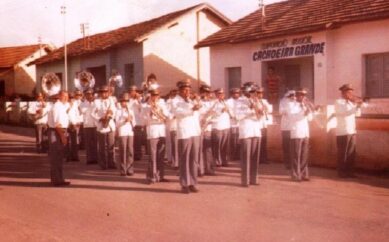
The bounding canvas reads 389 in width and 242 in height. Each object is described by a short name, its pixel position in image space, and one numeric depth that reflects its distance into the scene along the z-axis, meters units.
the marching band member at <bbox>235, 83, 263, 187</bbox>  10.79
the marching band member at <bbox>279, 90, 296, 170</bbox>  13.09
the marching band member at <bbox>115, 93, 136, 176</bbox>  12.65
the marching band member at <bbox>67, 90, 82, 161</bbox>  15.65
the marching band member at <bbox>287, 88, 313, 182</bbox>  11.27
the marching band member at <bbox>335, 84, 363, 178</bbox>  11.59
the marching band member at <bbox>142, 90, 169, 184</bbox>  11.33
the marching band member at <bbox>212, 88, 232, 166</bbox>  13.03
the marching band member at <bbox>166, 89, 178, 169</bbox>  13.59
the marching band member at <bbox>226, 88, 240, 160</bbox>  13.48
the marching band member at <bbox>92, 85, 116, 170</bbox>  13.64
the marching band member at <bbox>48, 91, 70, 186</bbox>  11.32
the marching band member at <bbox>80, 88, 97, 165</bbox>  15.07
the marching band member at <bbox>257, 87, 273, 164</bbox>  14.15
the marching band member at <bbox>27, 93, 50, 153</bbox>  17.86
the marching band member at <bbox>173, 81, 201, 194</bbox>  10.17
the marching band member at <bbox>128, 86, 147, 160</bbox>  14.73
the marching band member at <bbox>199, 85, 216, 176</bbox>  12.21
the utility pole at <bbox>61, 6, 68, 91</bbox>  32.68
